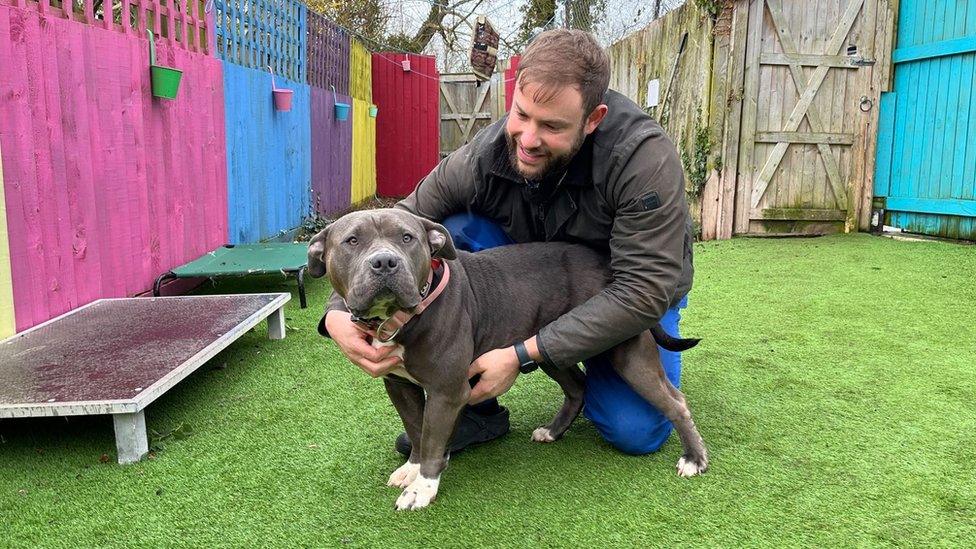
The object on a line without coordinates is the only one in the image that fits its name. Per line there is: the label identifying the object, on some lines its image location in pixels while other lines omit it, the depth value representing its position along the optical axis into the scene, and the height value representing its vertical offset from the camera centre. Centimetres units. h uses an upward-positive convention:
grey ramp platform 264 -84
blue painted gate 693 +46
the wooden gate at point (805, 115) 754 +58
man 241 -12
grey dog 217 -48
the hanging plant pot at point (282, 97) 719 +66
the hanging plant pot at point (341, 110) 974 +73
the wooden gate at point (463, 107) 1368 +111
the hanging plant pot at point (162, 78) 478 +55
